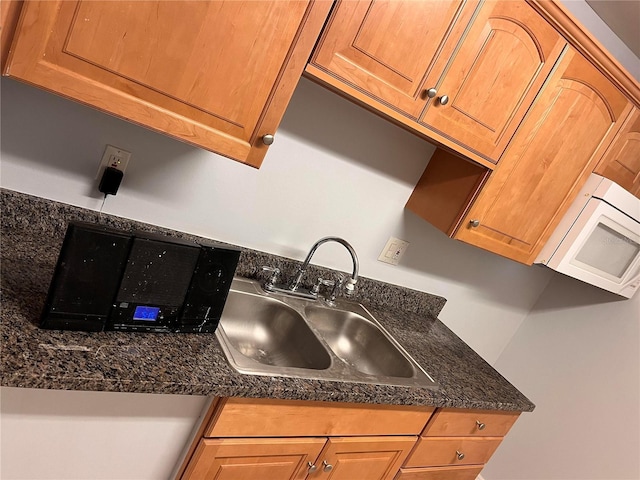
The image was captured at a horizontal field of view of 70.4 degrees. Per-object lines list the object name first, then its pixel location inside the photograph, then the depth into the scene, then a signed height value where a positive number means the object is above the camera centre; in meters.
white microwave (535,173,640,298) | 1.73 +0.10
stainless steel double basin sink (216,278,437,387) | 1.40 -0.63
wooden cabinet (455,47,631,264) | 1.53 +0.25
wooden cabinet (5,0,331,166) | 0.87 -0.03
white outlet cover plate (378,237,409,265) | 1.91 -0.32
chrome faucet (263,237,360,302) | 1.59 -0.51
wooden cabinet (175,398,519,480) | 1.11 -0.76
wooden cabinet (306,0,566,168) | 1.15 +0.29
